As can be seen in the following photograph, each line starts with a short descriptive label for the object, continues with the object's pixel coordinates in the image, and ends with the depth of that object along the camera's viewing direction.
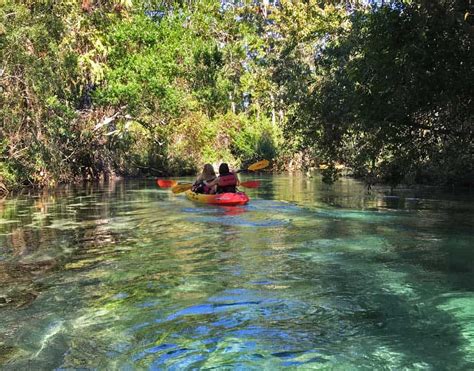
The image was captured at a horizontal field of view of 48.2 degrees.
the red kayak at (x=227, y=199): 13.55
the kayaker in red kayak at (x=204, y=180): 14.68
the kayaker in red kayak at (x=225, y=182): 13.99
